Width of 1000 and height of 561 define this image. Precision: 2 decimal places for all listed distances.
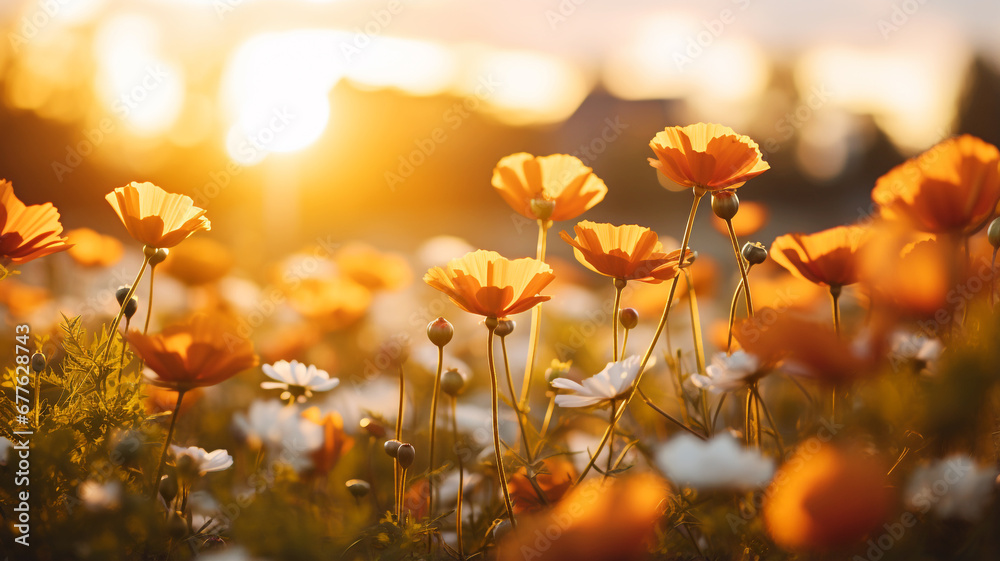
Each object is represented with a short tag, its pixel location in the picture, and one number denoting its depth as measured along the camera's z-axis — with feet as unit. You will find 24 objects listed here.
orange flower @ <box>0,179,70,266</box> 2.55
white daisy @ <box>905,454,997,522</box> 1.94
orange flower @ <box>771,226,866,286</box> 2.59
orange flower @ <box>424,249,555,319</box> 2.51
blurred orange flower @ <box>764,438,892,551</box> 1.67
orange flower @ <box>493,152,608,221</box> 3.26
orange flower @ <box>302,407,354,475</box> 3.18
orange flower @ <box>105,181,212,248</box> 2.70
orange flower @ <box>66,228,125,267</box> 5.05
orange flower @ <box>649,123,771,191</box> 2.63
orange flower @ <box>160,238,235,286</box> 6.30
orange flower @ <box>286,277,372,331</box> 5.00
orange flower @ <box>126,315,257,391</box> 2.47
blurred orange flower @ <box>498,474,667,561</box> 1.68
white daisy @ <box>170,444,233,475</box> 2.64
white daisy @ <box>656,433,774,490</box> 2.03
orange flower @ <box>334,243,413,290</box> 6.00
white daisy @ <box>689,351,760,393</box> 2.33
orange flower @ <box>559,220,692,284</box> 2.70
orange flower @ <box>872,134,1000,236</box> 2.45
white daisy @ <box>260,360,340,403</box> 3.25
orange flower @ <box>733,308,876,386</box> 1.86
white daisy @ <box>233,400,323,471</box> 3.08
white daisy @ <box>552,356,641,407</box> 2.51
